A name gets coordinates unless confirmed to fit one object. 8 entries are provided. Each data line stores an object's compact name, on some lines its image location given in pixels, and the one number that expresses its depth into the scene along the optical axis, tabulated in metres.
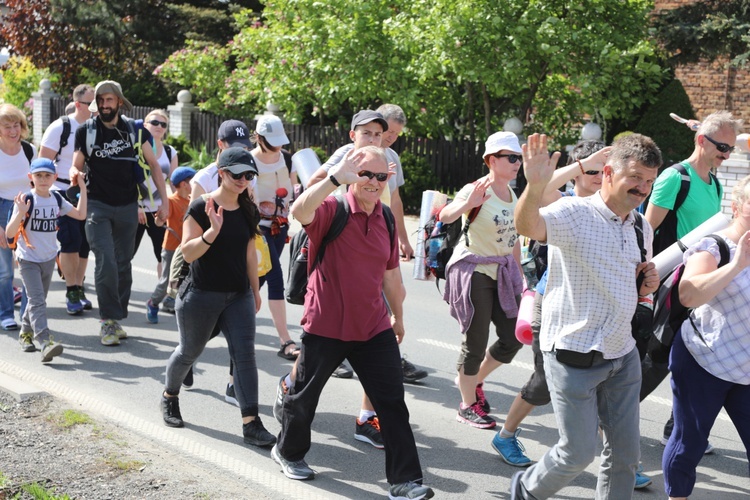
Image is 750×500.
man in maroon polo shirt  4.90
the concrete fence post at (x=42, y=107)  31.55
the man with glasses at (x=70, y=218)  8.83
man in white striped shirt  4.18
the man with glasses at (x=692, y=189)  6.03
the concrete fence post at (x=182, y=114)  25.17
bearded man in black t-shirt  8.06
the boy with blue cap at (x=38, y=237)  7.65
